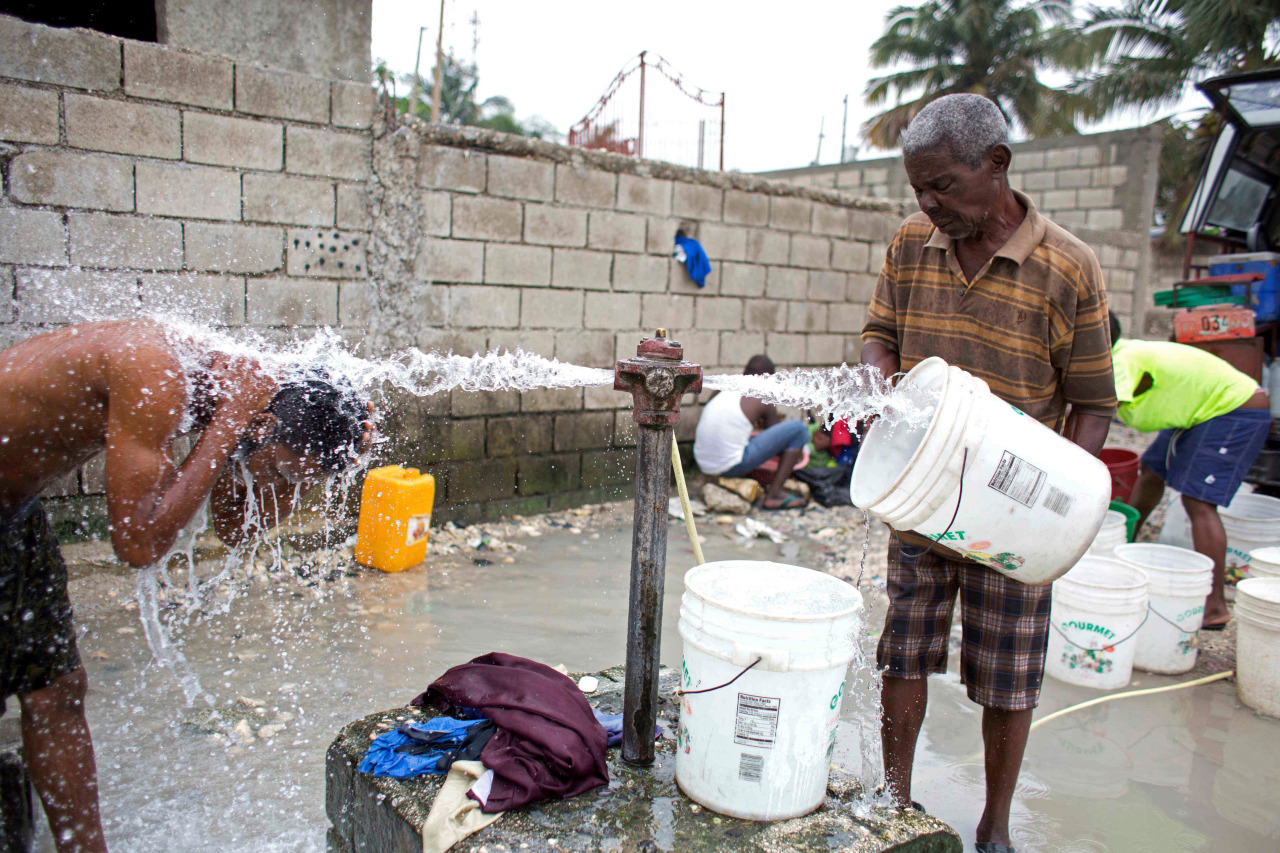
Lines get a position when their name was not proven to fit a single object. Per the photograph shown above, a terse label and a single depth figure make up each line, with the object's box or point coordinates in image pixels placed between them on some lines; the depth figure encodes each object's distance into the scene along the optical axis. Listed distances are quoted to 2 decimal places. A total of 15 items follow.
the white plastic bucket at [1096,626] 3.33
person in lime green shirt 4.05
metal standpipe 1.82
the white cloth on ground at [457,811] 1.68
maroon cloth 1.78
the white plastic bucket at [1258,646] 3.24
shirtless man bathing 1.89
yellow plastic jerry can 4.24
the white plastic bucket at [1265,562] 3.53
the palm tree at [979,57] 18.44
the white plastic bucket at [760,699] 1.64
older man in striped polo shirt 2.00
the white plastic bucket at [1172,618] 3.55
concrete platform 1.70
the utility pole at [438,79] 6.01
